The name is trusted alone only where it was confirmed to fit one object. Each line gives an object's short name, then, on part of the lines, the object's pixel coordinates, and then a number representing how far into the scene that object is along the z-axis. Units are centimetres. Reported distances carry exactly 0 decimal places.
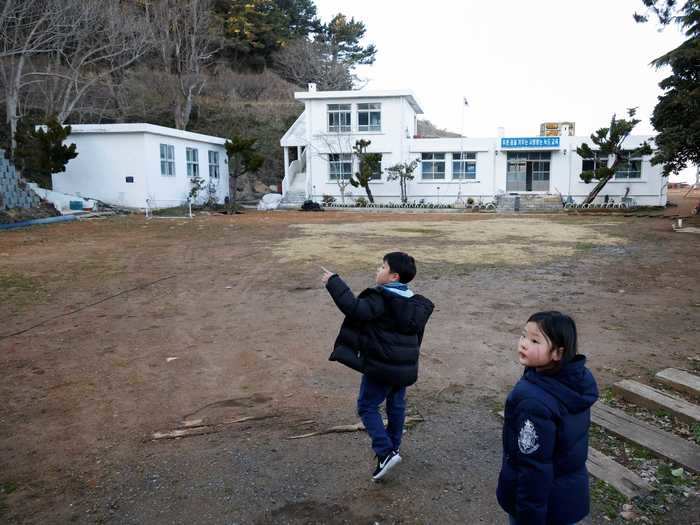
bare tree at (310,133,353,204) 3128
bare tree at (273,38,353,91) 4400
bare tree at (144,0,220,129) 3388
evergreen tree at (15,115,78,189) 2119
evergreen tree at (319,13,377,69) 4600
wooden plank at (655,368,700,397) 409
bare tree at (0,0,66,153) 2331
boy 280
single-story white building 2342
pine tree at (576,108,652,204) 2627
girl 183
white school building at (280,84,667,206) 2984
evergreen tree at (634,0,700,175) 1797
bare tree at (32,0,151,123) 2544
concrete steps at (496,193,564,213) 2839
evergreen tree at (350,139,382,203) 2888
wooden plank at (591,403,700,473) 318
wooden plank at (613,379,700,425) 368
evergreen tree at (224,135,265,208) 2683
